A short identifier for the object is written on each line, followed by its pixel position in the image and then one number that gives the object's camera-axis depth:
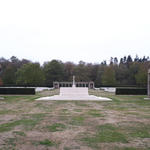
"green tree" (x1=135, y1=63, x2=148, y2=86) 41.62
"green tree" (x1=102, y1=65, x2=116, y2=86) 50.81
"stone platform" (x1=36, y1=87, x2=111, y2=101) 19.50
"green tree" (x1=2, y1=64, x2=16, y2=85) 51.03
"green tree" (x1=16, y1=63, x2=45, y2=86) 45.52
